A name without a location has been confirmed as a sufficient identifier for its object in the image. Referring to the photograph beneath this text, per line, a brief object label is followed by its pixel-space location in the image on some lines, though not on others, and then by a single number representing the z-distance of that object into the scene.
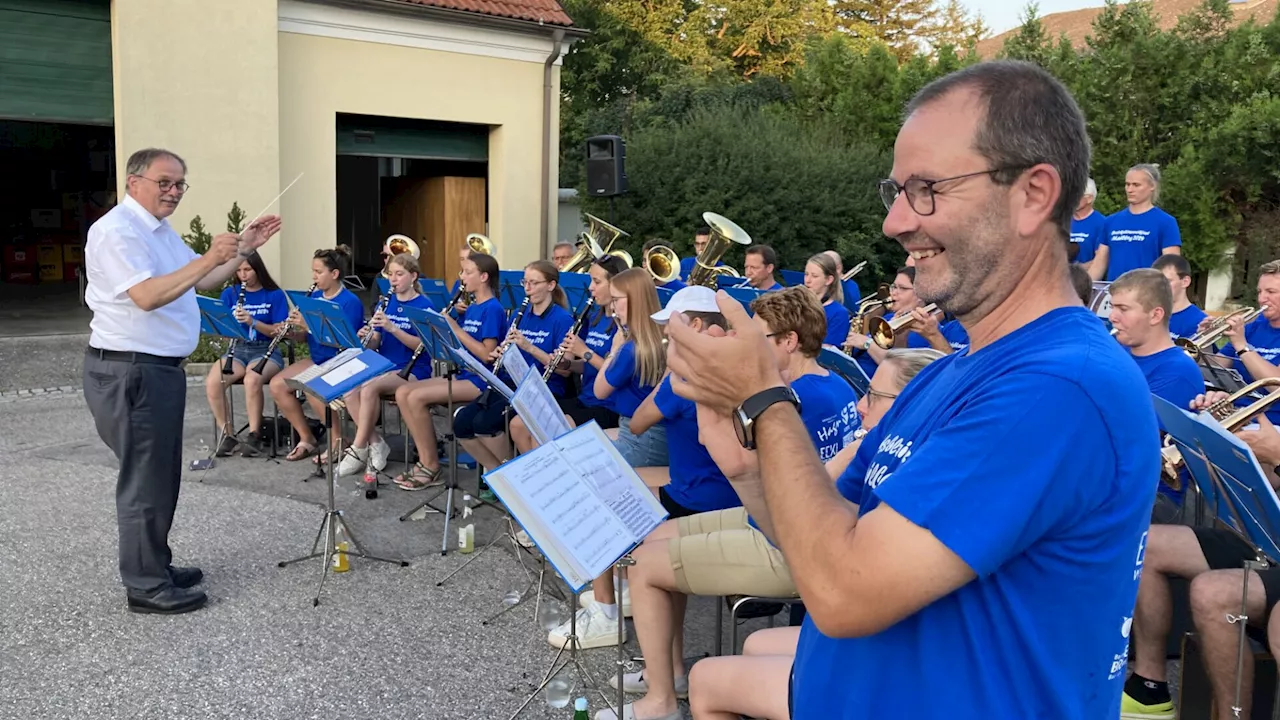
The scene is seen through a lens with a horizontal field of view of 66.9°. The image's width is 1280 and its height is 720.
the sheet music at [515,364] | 4.24
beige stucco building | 11.65
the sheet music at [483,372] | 4.24
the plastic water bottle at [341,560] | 5.00
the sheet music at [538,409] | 3.49
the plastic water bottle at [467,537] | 5.32
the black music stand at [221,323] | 7.48
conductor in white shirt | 4.32
